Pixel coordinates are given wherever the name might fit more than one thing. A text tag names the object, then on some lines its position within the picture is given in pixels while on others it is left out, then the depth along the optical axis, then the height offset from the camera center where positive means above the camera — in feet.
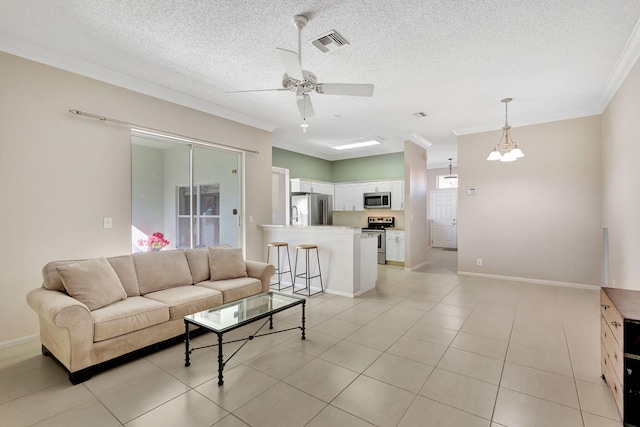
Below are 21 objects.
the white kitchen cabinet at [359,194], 26.58 +1.55
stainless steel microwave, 25.13 +0.97
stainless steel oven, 24.18 -1.52
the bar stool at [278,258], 16.25 -2.72
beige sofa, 7.42 -2.84
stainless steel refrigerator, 23.47 +0.18
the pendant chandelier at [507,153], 14.11 +2.83
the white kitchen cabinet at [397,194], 24.70 +1.45
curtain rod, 10.85 +3.52
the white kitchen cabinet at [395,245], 23.31 -2.72
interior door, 33.27 -0.90
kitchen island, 14.82 -2.36
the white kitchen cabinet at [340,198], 27.71 +1.27
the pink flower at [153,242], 12.91 -1.39
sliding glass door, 12.96 +0.87
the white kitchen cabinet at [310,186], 24.29 +2.17
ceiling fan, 8.02 +3.76
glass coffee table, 7.68 -3.08
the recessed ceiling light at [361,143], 20.95 +5.06
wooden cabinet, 5.67 -2.89
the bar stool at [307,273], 15.24 -3.43
